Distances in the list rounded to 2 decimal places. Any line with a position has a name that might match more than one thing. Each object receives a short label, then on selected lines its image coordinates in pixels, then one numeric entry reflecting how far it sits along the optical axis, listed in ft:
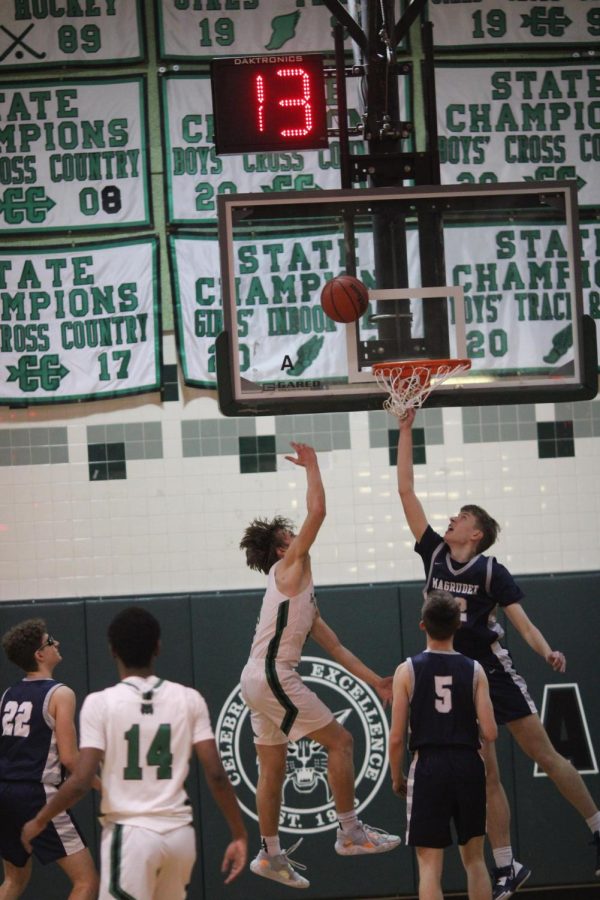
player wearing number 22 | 42.08
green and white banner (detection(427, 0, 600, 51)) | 59.02
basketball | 42.68
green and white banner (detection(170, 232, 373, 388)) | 42.06
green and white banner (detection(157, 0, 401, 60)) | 58.36
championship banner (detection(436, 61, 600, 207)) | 58.55
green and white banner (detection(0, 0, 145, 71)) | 58.59
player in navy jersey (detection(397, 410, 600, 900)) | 44.83
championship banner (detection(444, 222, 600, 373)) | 43.15
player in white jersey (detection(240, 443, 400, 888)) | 44.03
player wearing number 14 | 31.86
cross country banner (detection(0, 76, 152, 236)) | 58.40
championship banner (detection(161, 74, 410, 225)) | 58.26
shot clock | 43.41
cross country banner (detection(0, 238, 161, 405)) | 58.21
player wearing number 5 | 38.79
